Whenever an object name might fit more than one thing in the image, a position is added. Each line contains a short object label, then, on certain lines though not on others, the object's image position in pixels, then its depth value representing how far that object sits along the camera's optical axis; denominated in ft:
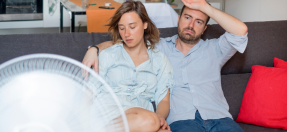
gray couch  5.24
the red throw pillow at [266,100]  4.99
